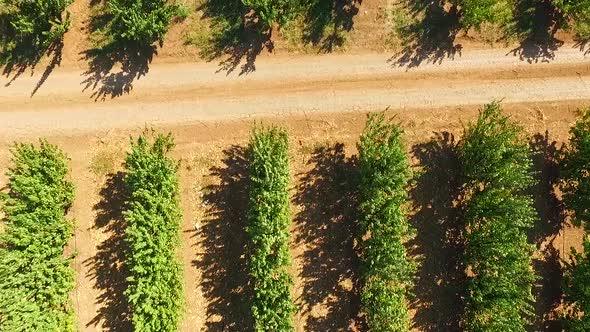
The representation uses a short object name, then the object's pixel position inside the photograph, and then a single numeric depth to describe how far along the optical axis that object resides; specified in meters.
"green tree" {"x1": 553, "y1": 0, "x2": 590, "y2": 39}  30.44
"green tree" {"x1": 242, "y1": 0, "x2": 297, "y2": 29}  28.17
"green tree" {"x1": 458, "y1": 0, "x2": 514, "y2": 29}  28.78
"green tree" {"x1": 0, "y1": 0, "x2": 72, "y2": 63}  28.02
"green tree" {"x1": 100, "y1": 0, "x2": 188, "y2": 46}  27.77
